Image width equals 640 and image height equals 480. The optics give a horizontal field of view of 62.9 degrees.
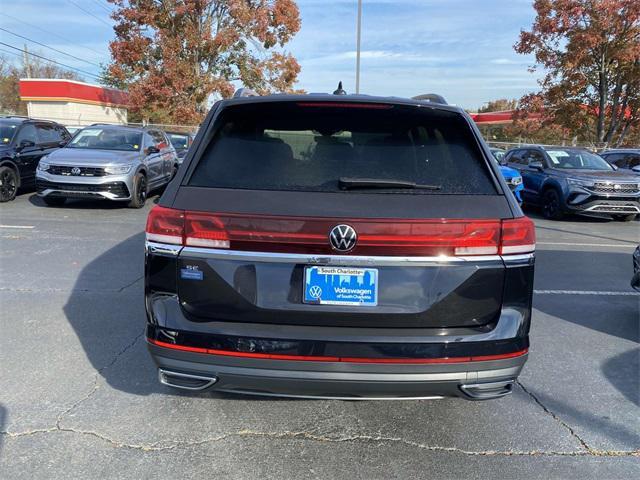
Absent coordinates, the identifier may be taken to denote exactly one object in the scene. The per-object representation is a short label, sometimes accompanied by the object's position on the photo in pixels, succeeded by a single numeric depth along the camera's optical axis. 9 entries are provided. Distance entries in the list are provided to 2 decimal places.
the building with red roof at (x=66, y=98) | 40.47
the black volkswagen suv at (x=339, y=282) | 2.44
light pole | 23.61
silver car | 10.35
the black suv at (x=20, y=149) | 11.26
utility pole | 57.06
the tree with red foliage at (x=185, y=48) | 27.09
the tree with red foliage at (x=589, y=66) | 20.75
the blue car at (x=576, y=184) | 11.55
